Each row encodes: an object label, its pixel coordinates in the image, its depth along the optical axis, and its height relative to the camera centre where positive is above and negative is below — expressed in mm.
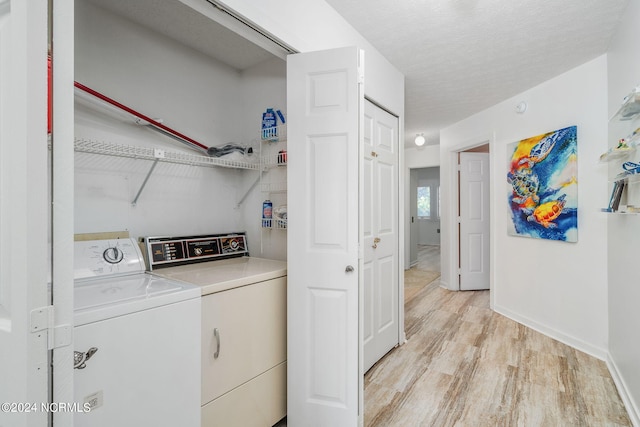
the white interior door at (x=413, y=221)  6431 -193
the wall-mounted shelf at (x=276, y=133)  2135 +543
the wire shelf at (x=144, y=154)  1470 +314
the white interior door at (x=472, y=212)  4559 -8
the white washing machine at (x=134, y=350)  1015 -493
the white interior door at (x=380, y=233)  2359 -174
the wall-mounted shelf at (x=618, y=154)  1870 +369
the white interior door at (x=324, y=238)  1569 -136
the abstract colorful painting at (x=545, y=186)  2781 +248
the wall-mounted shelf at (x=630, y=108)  1617 +591
